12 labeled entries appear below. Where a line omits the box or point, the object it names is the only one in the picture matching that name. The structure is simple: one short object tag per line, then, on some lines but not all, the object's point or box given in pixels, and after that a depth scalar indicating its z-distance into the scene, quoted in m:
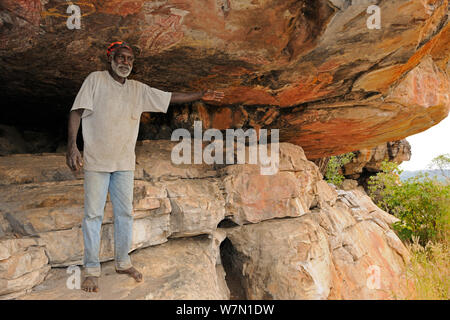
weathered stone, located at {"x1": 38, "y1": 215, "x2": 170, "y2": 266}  2.74
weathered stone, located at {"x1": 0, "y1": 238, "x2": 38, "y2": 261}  2.39
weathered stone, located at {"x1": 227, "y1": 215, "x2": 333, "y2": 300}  3.35
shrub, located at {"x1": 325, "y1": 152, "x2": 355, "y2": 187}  13.47
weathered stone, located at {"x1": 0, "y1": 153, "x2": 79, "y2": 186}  3.39
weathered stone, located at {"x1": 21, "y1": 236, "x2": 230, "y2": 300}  2.43
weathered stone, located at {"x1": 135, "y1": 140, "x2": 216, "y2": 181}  3.74
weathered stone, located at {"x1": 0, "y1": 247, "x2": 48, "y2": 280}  2.35
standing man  2.46
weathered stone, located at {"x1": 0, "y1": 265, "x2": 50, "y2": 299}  2.32
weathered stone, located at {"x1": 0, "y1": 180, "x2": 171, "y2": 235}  2.80
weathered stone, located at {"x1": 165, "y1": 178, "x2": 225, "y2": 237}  3.45
